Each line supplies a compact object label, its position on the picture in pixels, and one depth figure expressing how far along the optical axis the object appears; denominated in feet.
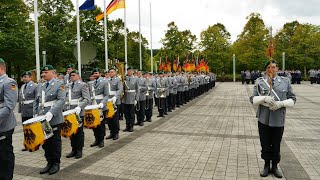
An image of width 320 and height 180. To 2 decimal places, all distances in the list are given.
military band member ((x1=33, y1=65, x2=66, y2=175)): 19.53
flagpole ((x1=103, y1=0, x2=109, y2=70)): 53.52
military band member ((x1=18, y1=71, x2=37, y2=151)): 26.12
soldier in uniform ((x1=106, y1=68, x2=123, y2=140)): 28.89
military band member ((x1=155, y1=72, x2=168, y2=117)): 44.19
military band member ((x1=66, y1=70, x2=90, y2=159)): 22.99
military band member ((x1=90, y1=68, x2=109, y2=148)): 26.35
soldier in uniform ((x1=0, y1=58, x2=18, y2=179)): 14.97
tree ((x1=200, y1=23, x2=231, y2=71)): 170.22
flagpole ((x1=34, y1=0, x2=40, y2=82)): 38.30
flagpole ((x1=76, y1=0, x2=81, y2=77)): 46.06
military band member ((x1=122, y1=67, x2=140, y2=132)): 32.65
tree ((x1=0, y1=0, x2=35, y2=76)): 88.22
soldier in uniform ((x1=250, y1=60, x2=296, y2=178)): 18.03
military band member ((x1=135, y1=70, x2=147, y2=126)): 37.01
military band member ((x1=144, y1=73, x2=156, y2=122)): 39.89
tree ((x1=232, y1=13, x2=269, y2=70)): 161.68
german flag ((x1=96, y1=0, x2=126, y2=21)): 57.41
